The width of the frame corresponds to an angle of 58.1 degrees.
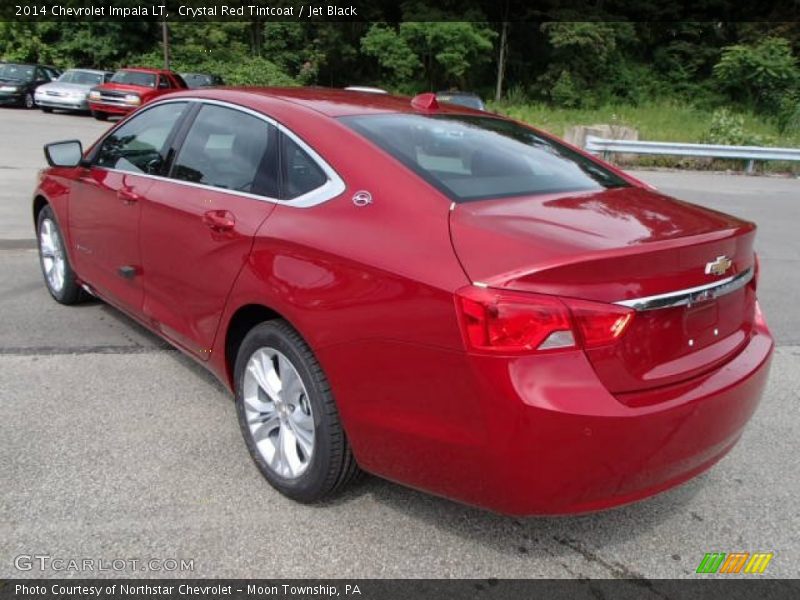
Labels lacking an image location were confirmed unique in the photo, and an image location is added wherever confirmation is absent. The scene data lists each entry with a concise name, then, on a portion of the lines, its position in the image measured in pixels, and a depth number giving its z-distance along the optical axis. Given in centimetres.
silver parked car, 2350
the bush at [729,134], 1872
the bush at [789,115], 2312
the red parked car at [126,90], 2211
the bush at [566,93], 3500
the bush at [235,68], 3250
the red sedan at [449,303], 213
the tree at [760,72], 2991
